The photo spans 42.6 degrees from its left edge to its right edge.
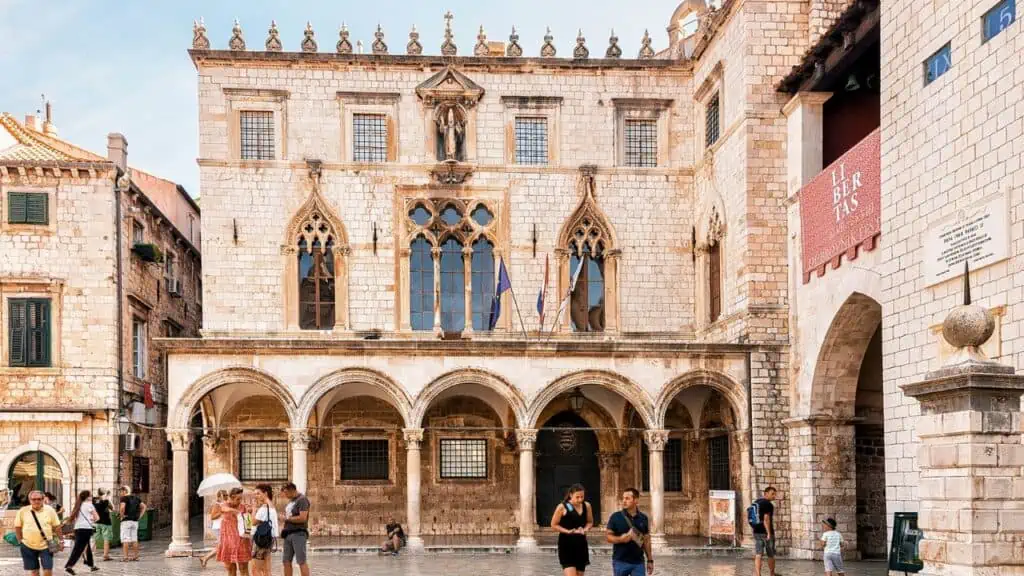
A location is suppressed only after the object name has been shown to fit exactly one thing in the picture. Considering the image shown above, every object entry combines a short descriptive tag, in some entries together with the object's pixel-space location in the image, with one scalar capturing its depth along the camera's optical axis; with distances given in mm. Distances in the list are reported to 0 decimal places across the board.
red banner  22266
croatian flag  28891
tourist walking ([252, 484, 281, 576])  16922
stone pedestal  12492
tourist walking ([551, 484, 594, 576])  14414
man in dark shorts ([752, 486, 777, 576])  19797
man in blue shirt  13492
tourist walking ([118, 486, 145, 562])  25250
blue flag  29000
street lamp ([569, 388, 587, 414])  30875
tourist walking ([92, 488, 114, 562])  24625
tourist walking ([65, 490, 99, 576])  20188
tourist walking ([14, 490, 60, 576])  16625
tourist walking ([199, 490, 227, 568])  16969
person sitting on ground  26500
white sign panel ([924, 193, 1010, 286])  17344
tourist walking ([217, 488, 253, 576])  16558
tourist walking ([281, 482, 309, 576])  17000
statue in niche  31469
